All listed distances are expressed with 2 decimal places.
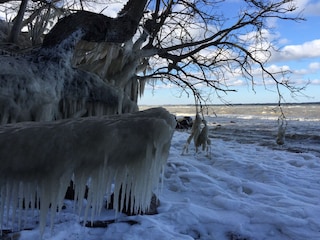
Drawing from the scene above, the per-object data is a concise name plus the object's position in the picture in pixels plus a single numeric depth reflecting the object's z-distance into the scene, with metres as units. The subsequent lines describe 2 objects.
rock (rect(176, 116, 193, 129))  24.19
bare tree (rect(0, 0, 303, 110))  6.64
